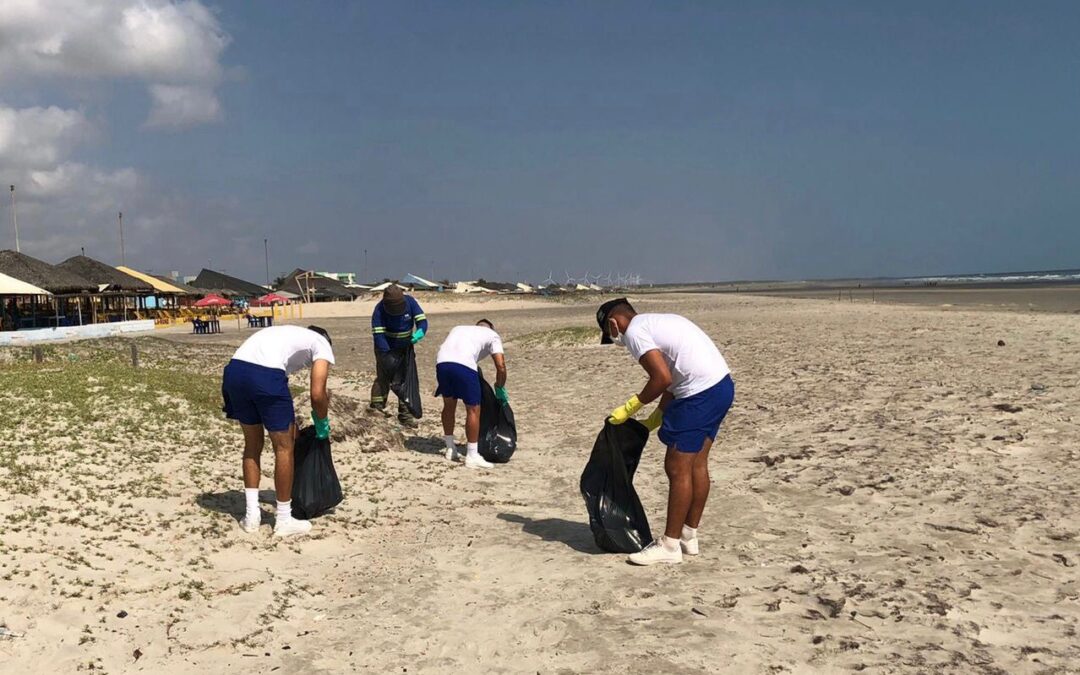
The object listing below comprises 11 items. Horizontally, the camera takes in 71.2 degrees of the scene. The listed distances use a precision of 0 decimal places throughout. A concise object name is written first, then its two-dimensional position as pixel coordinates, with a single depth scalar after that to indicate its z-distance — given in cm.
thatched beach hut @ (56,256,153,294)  3444
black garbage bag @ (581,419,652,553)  494
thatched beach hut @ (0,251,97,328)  2808
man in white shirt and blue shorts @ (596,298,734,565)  452
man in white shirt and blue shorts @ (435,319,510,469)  752
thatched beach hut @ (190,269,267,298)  5556
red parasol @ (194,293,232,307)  3644
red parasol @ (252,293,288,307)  4446
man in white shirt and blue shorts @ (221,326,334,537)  504
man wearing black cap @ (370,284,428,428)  915
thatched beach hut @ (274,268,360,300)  6521
